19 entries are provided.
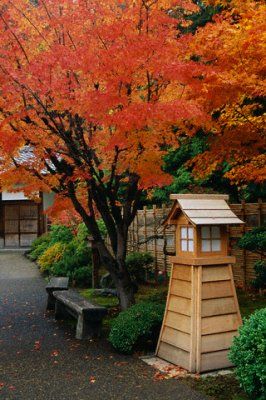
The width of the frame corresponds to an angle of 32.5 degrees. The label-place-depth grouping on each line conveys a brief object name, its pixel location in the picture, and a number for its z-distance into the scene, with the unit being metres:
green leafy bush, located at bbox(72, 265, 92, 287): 15.23
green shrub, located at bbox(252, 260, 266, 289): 10.49
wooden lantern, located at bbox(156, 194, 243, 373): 6.36
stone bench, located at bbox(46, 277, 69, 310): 11.06
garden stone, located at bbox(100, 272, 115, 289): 14.33
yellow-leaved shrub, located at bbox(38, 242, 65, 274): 18.16
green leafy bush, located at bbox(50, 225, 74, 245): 19.78
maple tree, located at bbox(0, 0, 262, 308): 7.40
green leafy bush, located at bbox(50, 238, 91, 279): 16.09
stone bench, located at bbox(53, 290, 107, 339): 8.19
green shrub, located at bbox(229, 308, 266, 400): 4.89
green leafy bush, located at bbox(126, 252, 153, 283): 14.82
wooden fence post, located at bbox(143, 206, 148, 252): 16.06
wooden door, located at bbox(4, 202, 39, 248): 25.98
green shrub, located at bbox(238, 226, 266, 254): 9.62
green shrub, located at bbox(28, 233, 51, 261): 21.67
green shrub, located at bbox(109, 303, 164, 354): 7.26
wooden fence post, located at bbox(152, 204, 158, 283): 15.23
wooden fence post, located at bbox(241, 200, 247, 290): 12.10
